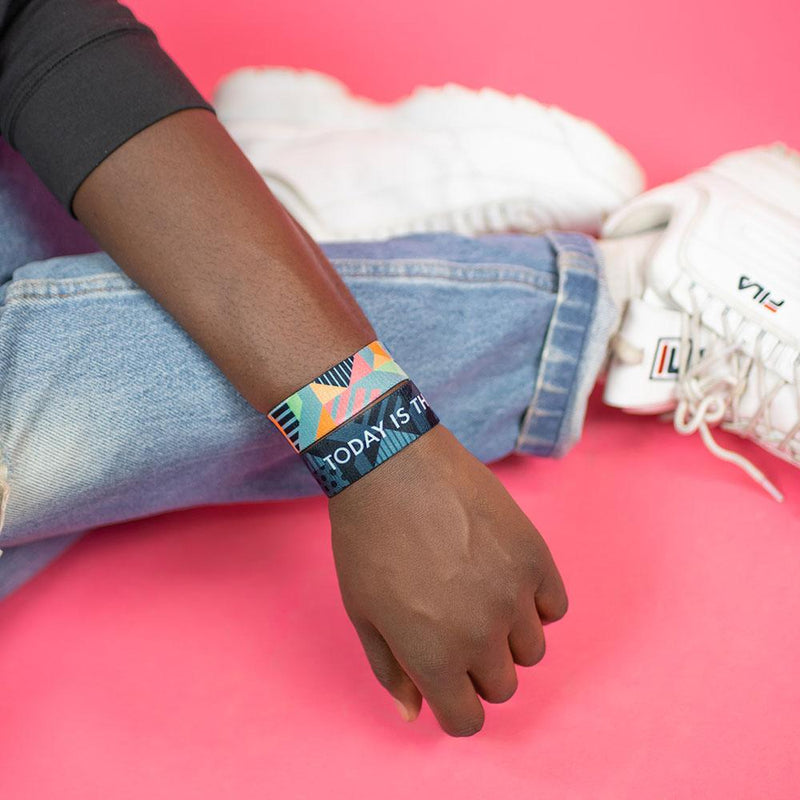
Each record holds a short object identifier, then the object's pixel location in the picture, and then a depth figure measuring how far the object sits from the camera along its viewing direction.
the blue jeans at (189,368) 0.76
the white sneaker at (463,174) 1.18
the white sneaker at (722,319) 0.94
